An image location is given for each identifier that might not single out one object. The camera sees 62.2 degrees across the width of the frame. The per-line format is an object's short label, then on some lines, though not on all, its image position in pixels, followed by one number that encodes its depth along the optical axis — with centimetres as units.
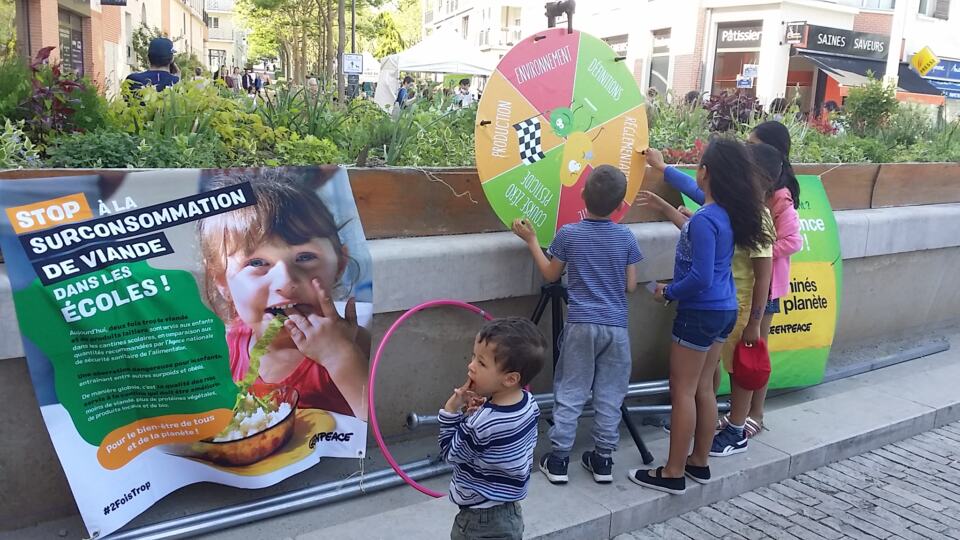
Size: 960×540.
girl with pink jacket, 450
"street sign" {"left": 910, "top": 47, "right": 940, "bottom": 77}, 2484
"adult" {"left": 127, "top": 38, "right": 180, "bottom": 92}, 594
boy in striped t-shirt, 391
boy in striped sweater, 258
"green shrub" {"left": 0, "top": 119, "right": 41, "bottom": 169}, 337
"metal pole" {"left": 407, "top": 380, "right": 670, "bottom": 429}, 393
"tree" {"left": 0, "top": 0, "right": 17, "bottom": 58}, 1286
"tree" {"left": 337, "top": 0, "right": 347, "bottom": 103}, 2275
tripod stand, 425
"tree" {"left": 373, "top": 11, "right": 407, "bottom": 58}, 4169
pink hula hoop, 362
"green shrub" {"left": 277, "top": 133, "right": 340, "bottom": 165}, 435
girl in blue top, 387
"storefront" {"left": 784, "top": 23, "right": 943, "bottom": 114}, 2617
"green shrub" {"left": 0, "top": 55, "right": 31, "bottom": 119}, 379
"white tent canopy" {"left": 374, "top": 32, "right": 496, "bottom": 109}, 2098
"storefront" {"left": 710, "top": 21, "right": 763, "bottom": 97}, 2672
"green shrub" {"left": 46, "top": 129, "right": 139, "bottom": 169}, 355
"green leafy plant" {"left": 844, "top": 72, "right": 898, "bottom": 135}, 855
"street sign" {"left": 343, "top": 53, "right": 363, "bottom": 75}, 2416
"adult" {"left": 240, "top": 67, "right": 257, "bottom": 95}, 1937
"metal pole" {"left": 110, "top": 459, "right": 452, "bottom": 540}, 327
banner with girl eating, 305
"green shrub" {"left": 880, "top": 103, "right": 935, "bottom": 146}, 794
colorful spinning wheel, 400
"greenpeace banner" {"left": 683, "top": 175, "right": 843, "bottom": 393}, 531
